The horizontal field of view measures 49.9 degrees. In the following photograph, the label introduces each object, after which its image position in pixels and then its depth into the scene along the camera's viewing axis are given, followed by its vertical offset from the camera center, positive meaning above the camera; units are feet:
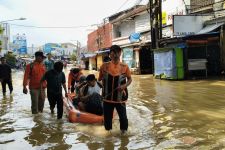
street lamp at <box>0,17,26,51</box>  167.72 +21.39
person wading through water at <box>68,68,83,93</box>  26.62 -0.83
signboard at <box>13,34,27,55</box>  208.96 +22.44
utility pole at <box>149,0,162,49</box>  54.57 +10.50
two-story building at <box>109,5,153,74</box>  71.10 +7.78
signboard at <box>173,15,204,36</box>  50.64 +8.76
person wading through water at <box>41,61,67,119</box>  20.69 -1.35
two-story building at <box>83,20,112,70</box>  98.32 +10.85
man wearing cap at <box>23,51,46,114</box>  21.67 -0.68
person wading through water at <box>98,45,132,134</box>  15.31 -0.93
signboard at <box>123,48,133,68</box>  74.49 +3.52
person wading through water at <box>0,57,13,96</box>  35.17 -0.58
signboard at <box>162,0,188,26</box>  58.17 +14.44
